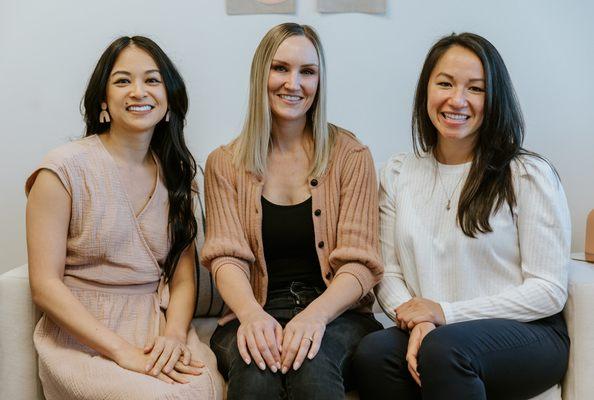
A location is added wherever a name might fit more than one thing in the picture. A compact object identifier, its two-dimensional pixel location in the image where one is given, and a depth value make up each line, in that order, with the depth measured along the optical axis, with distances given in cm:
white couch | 167
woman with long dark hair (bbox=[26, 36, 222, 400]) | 159
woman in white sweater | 162
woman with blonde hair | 177
